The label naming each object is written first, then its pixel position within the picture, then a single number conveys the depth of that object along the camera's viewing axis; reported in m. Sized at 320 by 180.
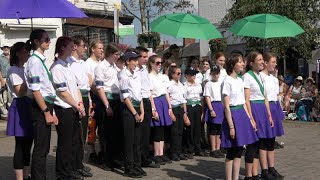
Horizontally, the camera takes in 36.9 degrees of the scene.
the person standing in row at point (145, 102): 7.61
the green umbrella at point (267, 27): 8.84
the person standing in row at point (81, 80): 7.11
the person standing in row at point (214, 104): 9.02
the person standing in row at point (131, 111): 7.21
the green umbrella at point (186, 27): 9.27
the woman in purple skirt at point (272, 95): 7.19
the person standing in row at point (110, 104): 7.62
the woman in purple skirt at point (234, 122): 6.42
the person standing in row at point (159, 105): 8.34
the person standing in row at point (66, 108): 6.42
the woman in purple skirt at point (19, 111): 6.18
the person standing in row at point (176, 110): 8.75
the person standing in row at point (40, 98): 5.89
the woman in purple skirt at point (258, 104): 6.88
